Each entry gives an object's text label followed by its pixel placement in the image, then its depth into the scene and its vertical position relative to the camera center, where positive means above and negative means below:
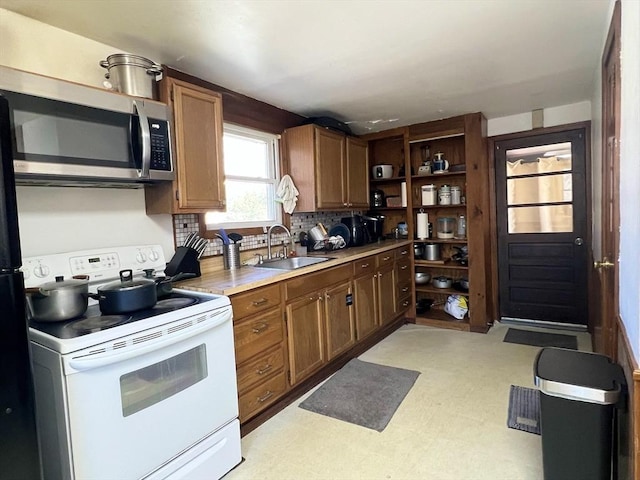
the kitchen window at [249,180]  2.86 +0.35
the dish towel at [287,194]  3.25 +0.24
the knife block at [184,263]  2.22 -0.23
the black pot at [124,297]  1.59 -0.30
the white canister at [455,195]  4.00 +0.18
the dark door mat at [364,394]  2.28 -1.22
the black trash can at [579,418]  1.41 -0.84
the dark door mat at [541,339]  3.35 -1.25
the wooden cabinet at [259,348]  2.05 -0.75
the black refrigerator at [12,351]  1.11 -0.36
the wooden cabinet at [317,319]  2.43 -0.73
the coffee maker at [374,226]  4.07 -0.12
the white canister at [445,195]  4.01 +0.19
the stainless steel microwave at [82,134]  1.49 +0.44
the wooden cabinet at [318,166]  3.27 +0.49
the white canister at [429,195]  4.07 +0.21
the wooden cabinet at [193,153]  2.11 +0.43
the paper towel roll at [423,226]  4.07 -0.13
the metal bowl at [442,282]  4.09 -0.78
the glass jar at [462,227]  4.02 -0.17
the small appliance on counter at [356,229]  3.77 -0.13
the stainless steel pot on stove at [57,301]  1.47 -0.28
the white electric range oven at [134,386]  1.30 -0.64
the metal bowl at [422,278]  4.20 -0.73
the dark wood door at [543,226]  3.62 -0.19
